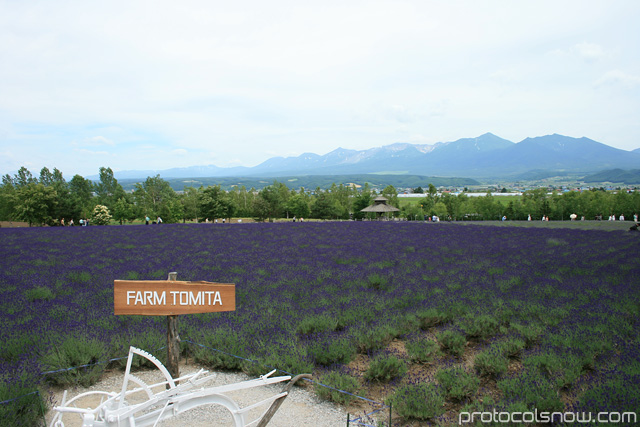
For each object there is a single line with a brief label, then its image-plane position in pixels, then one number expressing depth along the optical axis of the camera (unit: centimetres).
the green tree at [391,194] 7626
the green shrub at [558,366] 440
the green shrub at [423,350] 556
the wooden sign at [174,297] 359
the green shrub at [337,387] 456
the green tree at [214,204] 5319
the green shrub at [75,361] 492
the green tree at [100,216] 5532
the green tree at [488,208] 6984
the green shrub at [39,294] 795
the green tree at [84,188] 8105
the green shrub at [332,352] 545
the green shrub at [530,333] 568
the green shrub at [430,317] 687
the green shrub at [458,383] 446
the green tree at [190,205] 7819
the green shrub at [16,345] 520
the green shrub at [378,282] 939
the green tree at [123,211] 6681
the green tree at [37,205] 4547
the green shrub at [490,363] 491
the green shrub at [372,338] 587
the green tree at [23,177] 9420
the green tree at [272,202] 6044
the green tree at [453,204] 7369
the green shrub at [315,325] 641
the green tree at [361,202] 6888
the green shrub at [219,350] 554
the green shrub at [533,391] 392
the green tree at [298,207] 6494
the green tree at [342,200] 6950
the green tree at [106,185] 10569
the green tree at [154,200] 6819
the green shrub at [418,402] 408
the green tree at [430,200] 7471
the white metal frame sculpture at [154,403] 266
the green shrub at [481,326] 622
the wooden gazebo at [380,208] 4761
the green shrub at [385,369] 507
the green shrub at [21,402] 375
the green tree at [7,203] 5201
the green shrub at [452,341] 576
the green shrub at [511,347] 540
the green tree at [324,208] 6544
